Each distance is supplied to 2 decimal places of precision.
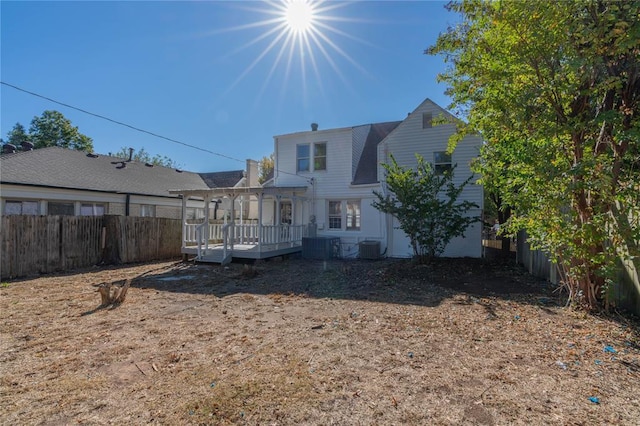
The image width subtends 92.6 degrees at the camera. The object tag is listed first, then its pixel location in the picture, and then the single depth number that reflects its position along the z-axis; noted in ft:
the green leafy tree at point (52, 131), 114.93
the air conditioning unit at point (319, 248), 43.73
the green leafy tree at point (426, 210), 32.78
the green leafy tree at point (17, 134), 122.04
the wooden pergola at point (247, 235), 38.73
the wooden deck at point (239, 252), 38.78
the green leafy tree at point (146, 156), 157.38
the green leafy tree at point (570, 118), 14.74
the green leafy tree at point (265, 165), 118.55
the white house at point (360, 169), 40.81
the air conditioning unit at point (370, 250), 42.16
